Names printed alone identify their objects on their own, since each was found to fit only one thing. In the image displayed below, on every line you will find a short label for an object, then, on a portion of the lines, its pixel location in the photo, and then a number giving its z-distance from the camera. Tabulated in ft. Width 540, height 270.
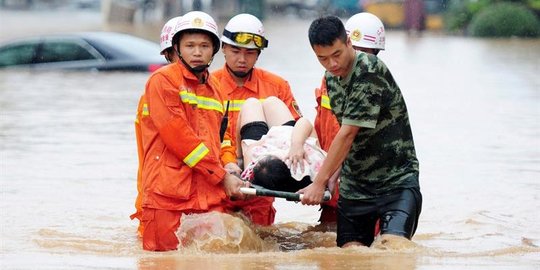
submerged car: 161.17
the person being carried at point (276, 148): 57.67
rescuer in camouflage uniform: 53.36
